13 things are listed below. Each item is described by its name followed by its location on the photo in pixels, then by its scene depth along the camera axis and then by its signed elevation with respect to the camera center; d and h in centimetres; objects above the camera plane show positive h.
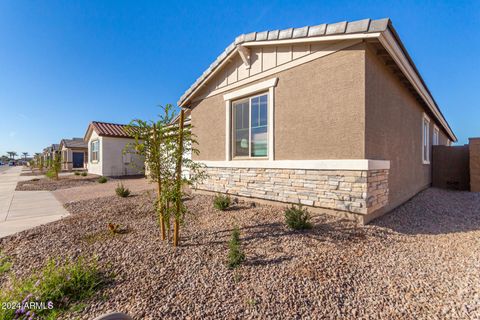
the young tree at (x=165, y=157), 343 +4
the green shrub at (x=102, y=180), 1251 -120
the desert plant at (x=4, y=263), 293 -151
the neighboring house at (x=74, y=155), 2488 +64
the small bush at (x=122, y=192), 740 -116
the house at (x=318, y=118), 427 +104
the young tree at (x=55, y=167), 1327 -46
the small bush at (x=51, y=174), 1385 -94
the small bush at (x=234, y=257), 291 -138
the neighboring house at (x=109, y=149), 1524 +81
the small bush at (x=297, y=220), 400 -119
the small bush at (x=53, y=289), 214 -146
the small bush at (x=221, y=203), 545 -115
